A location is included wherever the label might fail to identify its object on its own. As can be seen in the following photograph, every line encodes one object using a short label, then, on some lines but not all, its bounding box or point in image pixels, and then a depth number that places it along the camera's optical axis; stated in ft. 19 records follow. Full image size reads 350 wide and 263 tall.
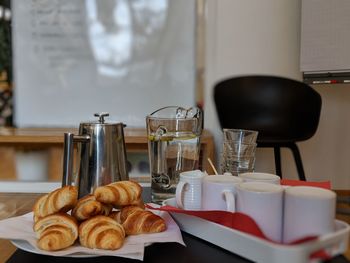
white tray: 1.43
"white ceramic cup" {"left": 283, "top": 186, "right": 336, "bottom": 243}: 1.56
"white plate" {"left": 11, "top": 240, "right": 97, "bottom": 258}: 1.68
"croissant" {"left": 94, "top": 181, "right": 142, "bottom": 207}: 1.95
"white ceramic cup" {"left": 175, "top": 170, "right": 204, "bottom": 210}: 2.06
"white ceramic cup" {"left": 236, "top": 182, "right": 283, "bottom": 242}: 1.66
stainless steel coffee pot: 2.68
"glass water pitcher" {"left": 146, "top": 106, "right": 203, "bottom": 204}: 2.63
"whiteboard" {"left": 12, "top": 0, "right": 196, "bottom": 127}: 7.76
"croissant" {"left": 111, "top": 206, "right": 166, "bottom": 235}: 1.89
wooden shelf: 6.23
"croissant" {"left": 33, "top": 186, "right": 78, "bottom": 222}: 1.89
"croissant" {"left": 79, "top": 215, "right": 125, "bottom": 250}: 1.71
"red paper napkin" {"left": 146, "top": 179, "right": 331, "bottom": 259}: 1.47
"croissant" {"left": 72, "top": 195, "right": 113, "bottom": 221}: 1.85
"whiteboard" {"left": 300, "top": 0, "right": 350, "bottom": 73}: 6.51
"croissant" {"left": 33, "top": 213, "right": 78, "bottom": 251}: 1.69
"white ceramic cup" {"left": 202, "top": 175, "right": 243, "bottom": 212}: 1.83
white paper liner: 1.69
